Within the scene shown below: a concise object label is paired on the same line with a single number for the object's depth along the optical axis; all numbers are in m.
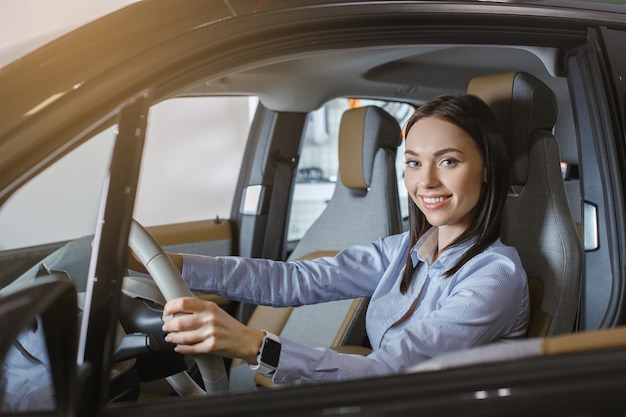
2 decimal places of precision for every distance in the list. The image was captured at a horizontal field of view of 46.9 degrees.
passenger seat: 2.47
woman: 1.32
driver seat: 1.64
